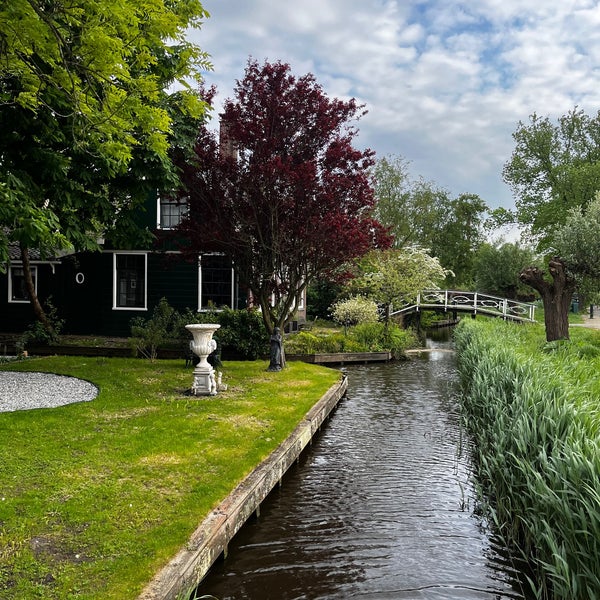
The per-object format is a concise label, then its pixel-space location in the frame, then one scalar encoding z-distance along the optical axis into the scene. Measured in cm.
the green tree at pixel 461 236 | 5228
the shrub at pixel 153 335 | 1512
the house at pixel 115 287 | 1878
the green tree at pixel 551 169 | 3019
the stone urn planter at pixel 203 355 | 998
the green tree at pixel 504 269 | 4281
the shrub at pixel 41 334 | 1683
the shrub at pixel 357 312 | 2200
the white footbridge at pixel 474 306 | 2872
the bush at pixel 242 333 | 1639
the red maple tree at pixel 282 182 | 1226
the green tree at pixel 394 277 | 2262
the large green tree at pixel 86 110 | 693
